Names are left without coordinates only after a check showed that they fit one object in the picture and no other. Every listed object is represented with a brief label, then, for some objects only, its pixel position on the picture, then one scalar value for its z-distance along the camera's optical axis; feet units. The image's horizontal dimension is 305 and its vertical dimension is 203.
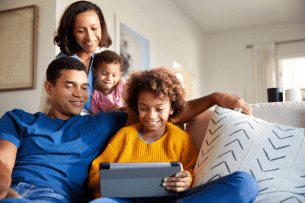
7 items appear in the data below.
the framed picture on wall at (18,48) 8.45
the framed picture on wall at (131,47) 10.85
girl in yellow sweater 4.15
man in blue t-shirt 3.75
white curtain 20.16
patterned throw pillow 3.48
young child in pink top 6.66
